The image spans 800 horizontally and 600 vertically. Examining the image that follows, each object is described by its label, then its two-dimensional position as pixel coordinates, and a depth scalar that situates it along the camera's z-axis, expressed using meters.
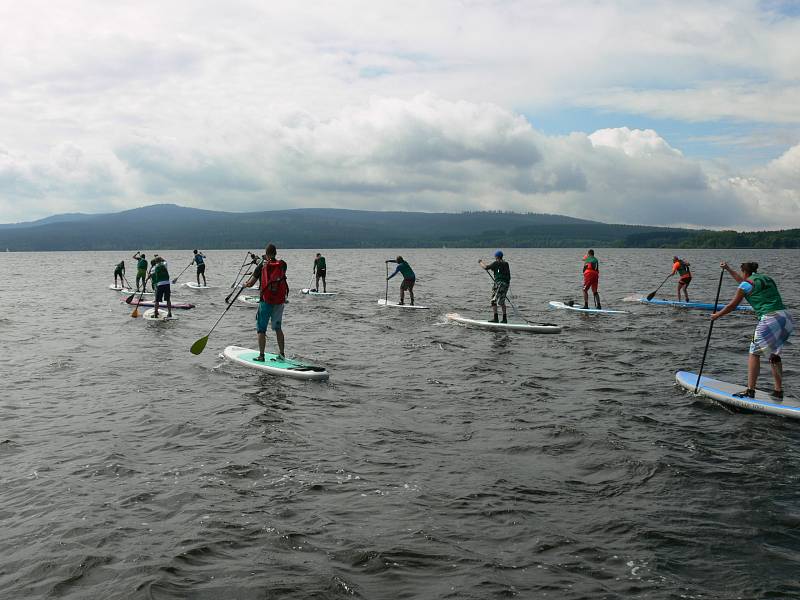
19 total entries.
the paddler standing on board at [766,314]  11.61
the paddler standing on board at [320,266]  38.25
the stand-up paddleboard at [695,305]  31.05
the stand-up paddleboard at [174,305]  28.58
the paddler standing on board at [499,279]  22.73
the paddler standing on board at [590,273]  27.89
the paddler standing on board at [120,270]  42.22
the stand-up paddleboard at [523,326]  22.67
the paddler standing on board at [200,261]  40.72
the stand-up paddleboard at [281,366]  14.63
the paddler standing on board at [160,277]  25.14
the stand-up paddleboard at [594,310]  28.36
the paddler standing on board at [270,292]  14.98
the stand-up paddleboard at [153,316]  25.86
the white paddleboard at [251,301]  34.17
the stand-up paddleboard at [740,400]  11.33
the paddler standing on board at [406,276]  29.29
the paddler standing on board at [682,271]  31.17
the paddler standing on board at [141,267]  31.66
